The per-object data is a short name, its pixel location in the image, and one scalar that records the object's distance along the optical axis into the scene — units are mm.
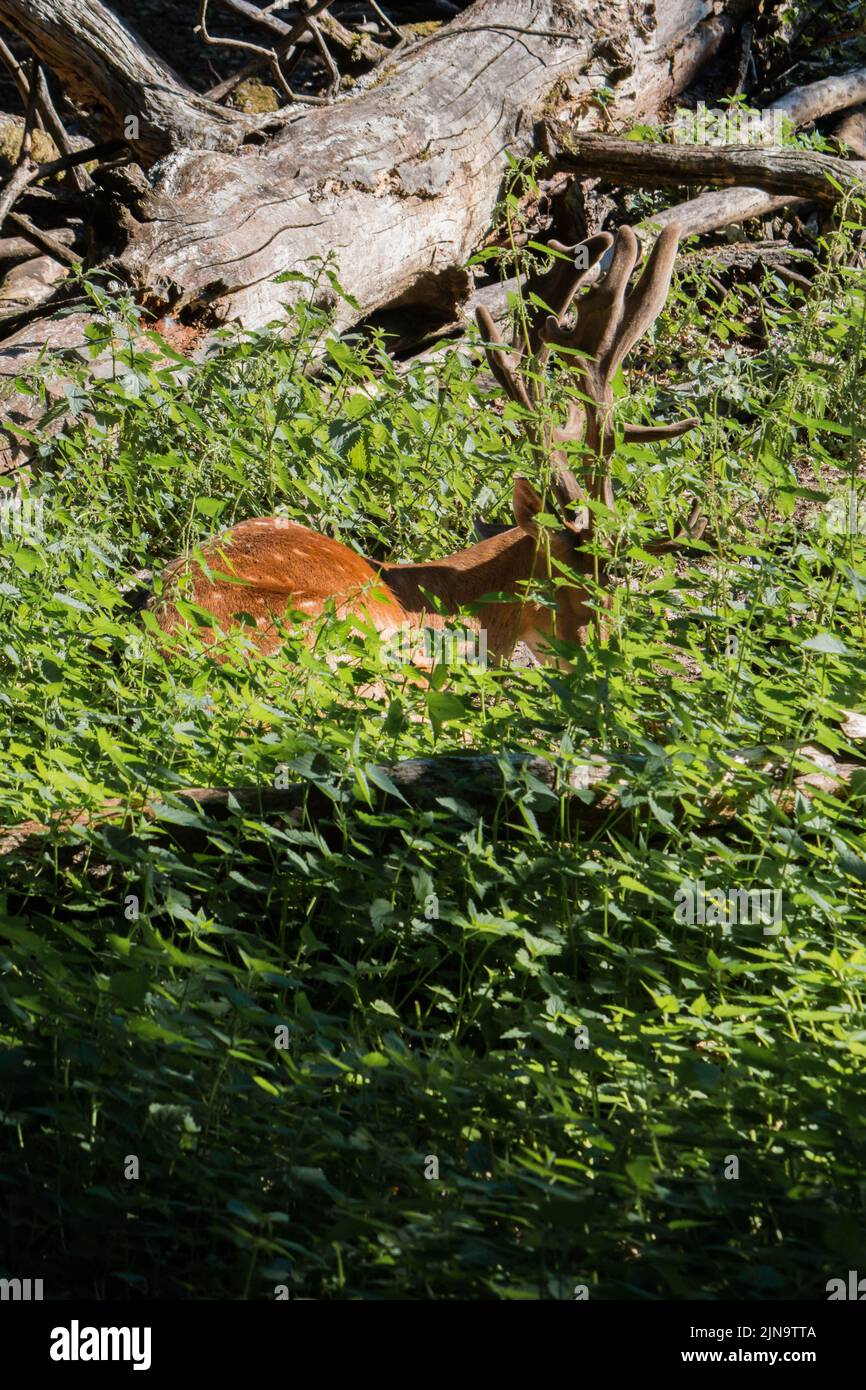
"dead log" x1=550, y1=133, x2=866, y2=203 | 18000
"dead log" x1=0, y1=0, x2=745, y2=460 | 14992
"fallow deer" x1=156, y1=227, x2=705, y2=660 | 11023
